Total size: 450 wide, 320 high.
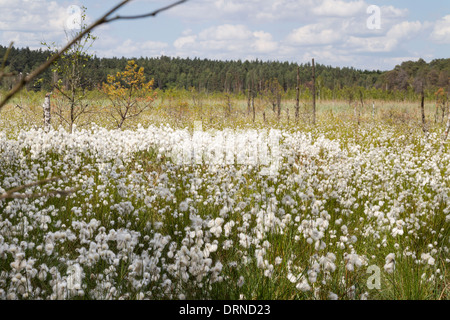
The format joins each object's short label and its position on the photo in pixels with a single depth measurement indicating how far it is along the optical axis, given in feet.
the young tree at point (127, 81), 53.88
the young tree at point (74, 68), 40.88
